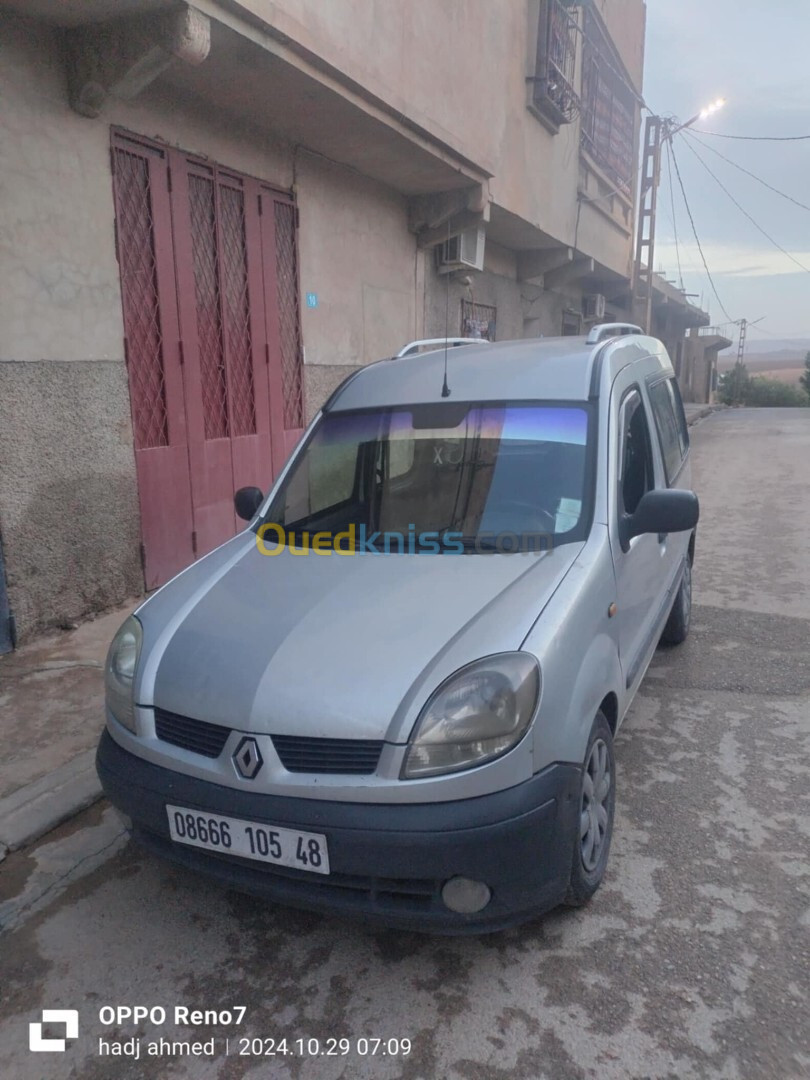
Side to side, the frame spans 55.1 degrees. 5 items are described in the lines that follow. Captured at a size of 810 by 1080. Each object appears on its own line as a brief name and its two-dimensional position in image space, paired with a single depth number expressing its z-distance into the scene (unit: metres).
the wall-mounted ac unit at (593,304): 18.12
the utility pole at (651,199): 19.89
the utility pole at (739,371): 50.19
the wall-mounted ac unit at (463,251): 10.01
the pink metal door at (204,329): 5.65
